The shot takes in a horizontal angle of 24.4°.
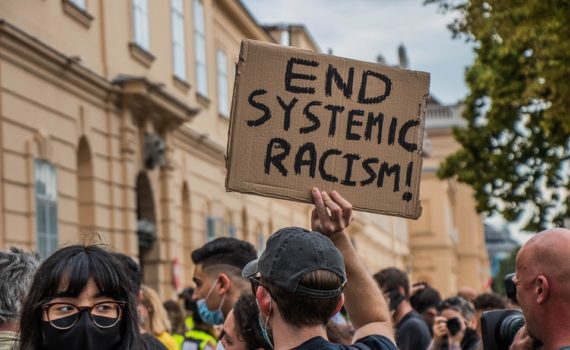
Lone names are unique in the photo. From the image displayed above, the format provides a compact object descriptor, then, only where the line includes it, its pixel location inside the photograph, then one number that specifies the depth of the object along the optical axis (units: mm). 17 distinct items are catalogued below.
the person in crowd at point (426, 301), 12155
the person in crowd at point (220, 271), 7457
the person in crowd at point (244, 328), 5562
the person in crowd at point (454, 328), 9781
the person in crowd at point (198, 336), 9023
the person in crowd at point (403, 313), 10180
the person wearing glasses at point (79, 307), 4430
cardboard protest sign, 4852
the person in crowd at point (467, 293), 13469
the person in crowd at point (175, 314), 12961
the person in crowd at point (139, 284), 6365
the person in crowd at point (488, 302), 9523
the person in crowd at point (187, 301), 11709
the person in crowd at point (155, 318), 8906
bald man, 4102
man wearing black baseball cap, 4039
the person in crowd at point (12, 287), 4992
